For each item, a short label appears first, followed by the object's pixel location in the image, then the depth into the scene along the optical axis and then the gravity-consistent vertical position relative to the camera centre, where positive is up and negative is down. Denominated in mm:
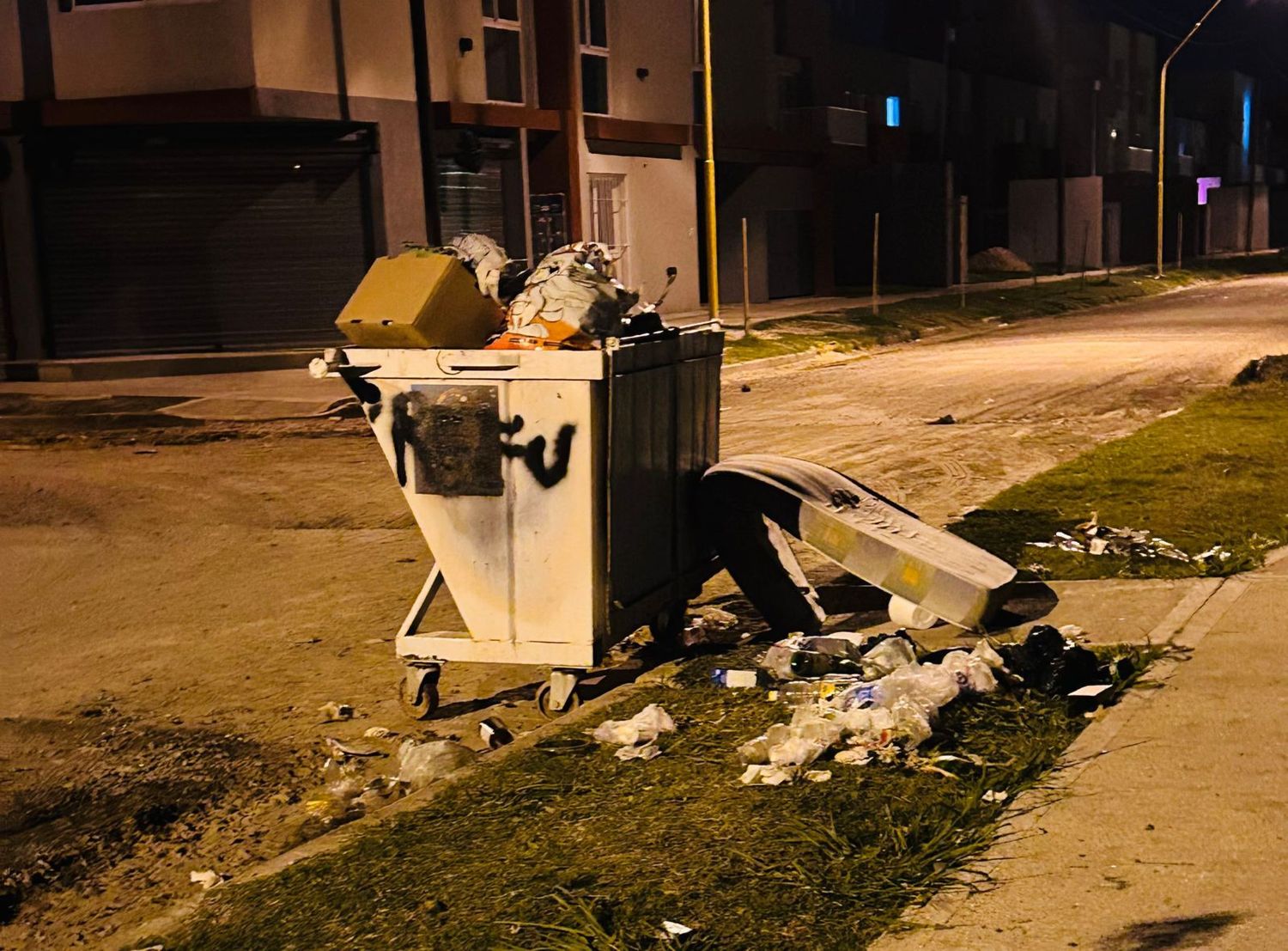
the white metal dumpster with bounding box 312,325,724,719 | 5652 -866
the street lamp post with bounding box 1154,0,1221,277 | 44875 +2587
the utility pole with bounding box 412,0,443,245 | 20984 +2209
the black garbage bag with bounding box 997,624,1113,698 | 5473 -1544
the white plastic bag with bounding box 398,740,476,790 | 5242 -1728
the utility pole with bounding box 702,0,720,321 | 22219 +1504
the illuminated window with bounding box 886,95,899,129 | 48812 +4265
